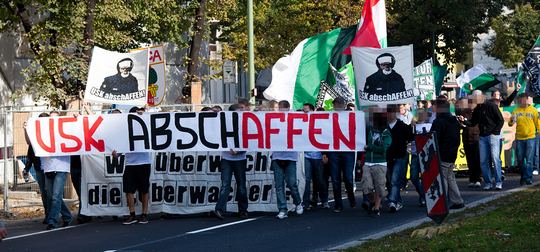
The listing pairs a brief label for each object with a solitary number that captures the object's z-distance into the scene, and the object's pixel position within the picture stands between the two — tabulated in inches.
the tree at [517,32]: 2064.5
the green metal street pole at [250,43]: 1021.4
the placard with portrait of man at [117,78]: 691.4
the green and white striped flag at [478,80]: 1236.5
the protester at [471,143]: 783.7
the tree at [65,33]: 874.8
